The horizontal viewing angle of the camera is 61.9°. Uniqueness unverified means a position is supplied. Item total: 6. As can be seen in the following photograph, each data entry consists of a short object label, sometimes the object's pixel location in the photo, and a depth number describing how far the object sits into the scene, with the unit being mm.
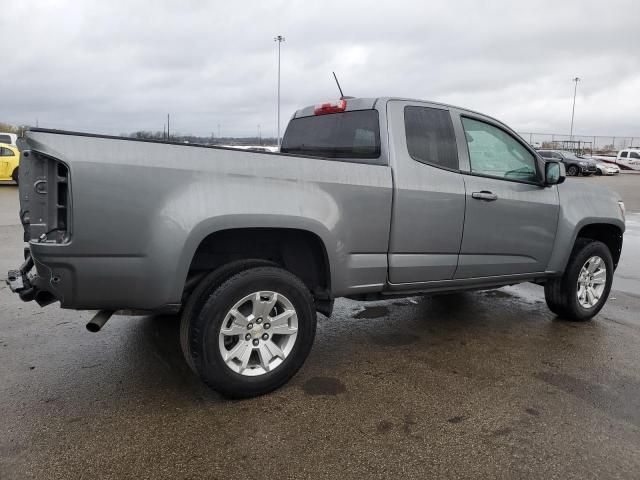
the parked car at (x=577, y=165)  34497
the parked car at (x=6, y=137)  21906
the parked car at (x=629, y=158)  41562
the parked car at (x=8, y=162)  17719
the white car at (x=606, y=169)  36281
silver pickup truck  2730
